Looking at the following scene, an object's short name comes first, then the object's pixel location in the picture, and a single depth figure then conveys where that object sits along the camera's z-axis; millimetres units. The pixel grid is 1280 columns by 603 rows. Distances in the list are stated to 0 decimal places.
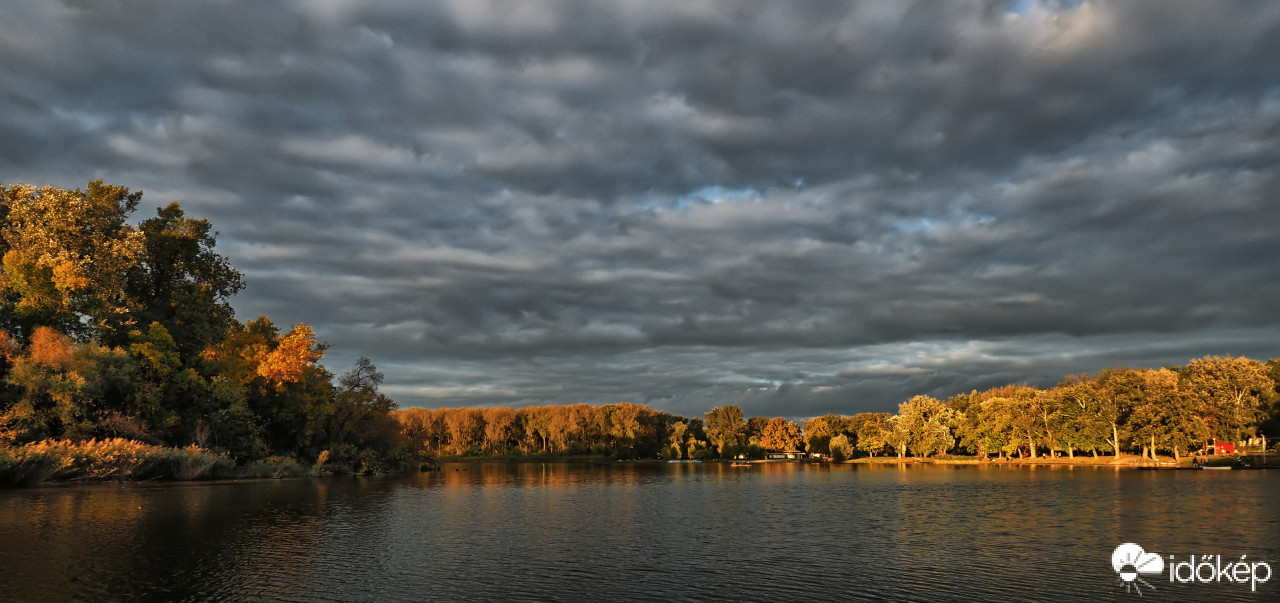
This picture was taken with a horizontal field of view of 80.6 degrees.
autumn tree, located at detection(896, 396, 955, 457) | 177500
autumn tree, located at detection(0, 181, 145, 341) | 71312
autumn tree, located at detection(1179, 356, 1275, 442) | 124688
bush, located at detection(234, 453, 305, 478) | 92262
